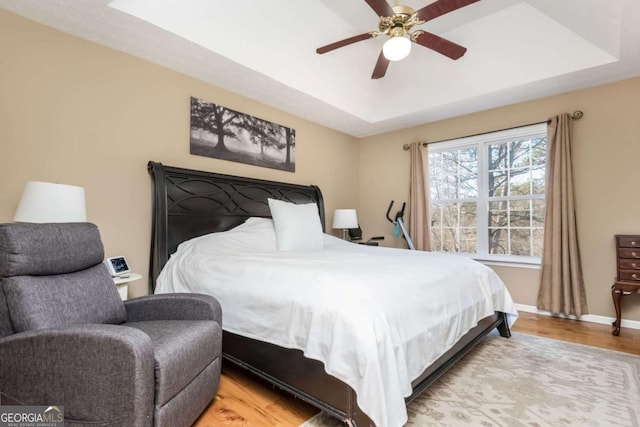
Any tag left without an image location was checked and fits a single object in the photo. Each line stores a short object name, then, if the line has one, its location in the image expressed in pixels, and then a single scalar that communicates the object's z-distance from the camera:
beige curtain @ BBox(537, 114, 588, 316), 3.36
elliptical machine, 4.49
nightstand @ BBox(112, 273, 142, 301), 2.26
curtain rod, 3.43
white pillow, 2.97
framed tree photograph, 3.22
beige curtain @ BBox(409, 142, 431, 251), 4.48
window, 3.84
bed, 1.44
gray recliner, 1.20
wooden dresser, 2.88
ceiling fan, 1.94
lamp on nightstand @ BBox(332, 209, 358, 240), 4.38
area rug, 1.67
